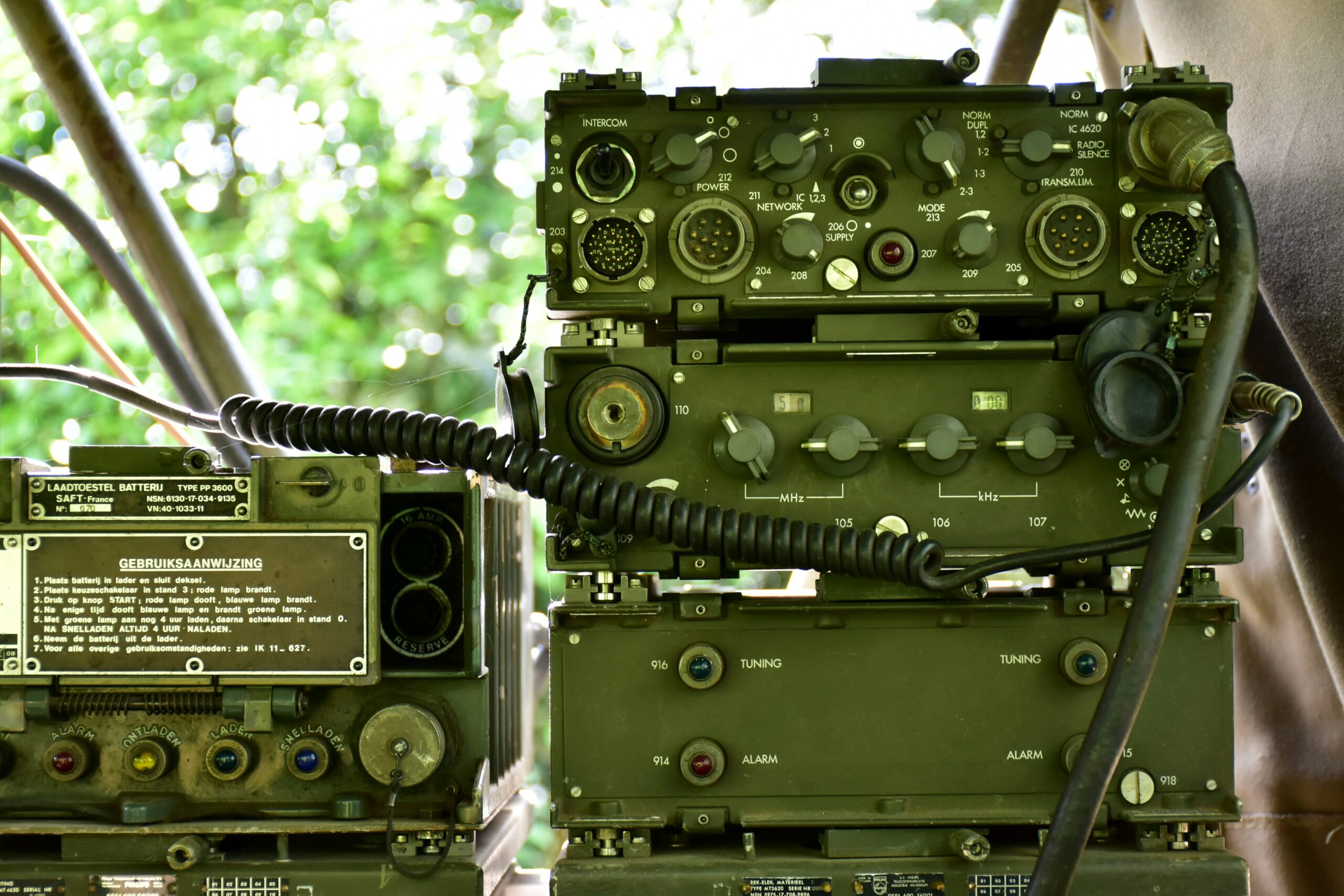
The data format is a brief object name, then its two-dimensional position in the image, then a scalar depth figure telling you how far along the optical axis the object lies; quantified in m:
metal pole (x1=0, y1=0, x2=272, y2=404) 1.10
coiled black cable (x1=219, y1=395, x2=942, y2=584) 0.87
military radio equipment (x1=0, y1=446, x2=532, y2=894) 0.89
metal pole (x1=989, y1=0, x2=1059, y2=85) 1.16
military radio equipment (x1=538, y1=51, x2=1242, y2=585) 0.89
